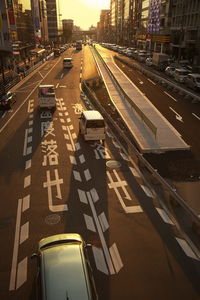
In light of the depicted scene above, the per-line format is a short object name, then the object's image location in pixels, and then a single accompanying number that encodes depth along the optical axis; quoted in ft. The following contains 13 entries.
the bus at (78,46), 424.87
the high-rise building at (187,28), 231.09
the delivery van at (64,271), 24.38
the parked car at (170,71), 167.88
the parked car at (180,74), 147.24
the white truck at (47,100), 97.07
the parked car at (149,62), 223.67
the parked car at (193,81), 126.21
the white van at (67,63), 203.00
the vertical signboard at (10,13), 227.81
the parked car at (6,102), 101.73
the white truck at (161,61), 196.40
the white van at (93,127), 67.57
